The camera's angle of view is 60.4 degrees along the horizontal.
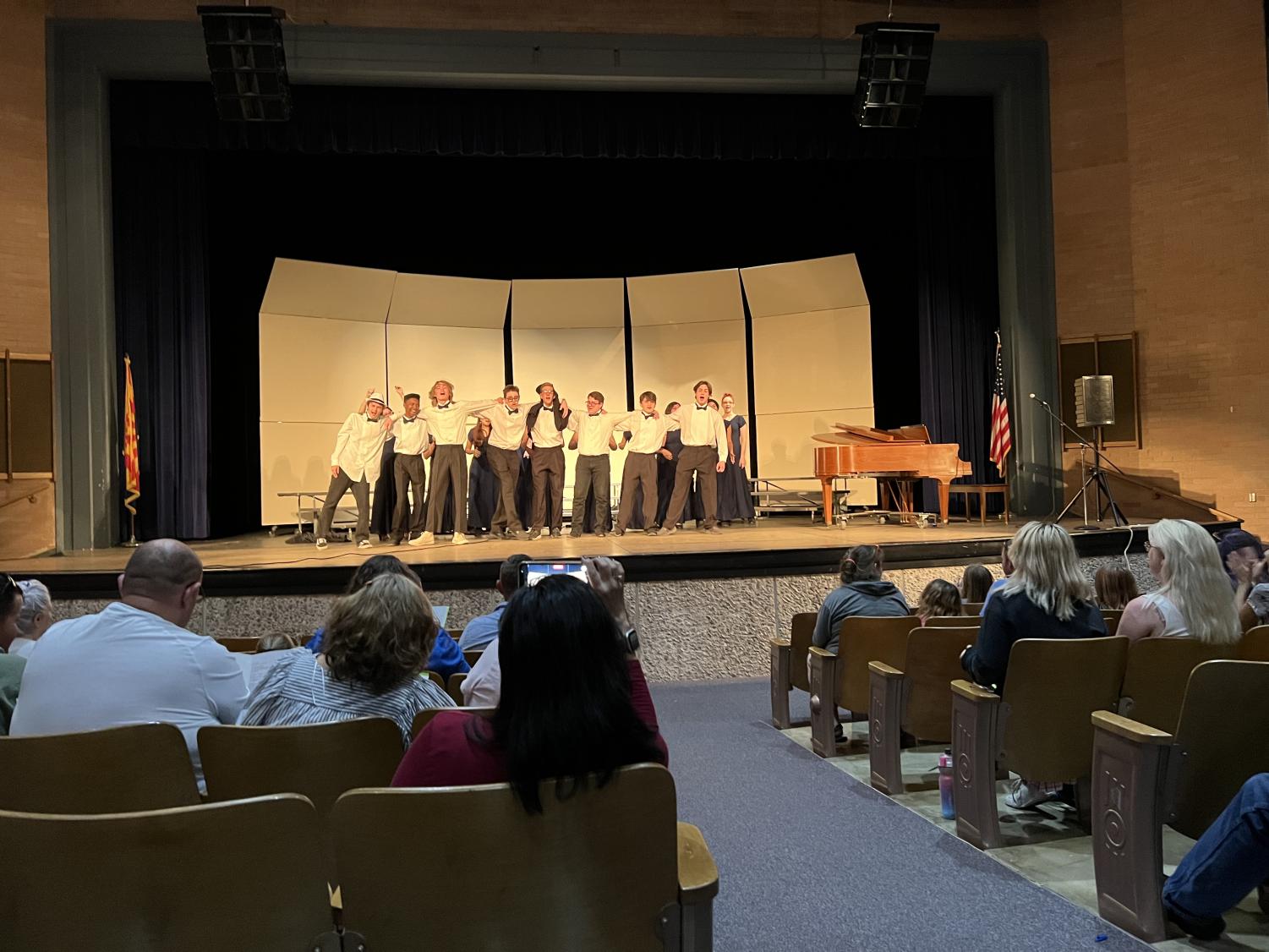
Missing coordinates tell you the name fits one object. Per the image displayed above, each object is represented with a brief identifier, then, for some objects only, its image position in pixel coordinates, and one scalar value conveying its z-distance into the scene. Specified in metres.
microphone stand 8.70
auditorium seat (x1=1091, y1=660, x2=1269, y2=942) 2.57
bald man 2.39
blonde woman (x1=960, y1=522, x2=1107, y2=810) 3.42
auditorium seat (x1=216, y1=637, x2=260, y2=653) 4.59
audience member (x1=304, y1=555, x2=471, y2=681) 3.58
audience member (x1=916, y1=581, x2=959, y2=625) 4.73
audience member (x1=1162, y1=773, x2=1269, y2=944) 2.30
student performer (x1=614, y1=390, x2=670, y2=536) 10.54
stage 7.04
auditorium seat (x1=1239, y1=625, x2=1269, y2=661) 3.20
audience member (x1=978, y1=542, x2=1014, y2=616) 3.62
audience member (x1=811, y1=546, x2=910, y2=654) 4.88
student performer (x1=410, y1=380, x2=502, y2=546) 10.02
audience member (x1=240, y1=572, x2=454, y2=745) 2.31
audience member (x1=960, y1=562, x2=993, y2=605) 5.54
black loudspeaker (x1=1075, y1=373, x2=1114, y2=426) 9.66
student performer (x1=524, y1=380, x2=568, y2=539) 10.26
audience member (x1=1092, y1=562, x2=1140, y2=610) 4.73
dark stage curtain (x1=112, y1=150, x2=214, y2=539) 10.92
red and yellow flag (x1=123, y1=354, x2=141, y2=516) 10.32
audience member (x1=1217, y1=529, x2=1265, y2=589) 4.43
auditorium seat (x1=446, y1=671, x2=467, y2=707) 3.25
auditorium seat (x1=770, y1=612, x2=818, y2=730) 5.36
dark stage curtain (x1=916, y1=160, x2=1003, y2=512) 12.16
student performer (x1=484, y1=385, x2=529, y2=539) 10.18
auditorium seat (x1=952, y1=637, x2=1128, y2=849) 3.27
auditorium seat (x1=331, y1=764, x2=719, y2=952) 1.59
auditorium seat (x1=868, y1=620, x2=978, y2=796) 3.97
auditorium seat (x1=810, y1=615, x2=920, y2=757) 4.52
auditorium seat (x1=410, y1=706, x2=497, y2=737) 2.24
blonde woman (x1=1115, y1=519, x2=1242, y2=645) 3.31
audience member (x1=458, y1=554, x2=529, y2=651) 4.16
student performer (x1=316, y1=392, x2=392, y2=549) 9.73
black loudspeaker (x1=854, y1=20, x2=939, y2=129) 9.19
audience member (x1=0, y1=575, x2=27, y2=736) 2.86
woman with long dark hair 1.64
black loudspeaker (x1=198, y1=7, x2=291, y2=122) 8.63
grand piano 10.11
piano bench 10.20
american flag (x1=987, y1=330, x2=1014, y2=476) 11.09
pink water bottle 3.67
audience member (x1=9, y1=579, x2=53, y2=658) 3.63
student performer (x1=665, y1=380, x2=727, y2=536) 10.66
